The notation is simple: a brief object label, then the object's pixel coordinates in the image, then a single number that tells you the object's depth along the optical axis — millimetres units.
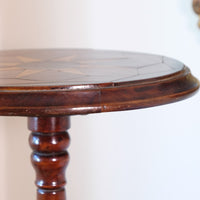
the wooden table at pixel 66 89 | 895
